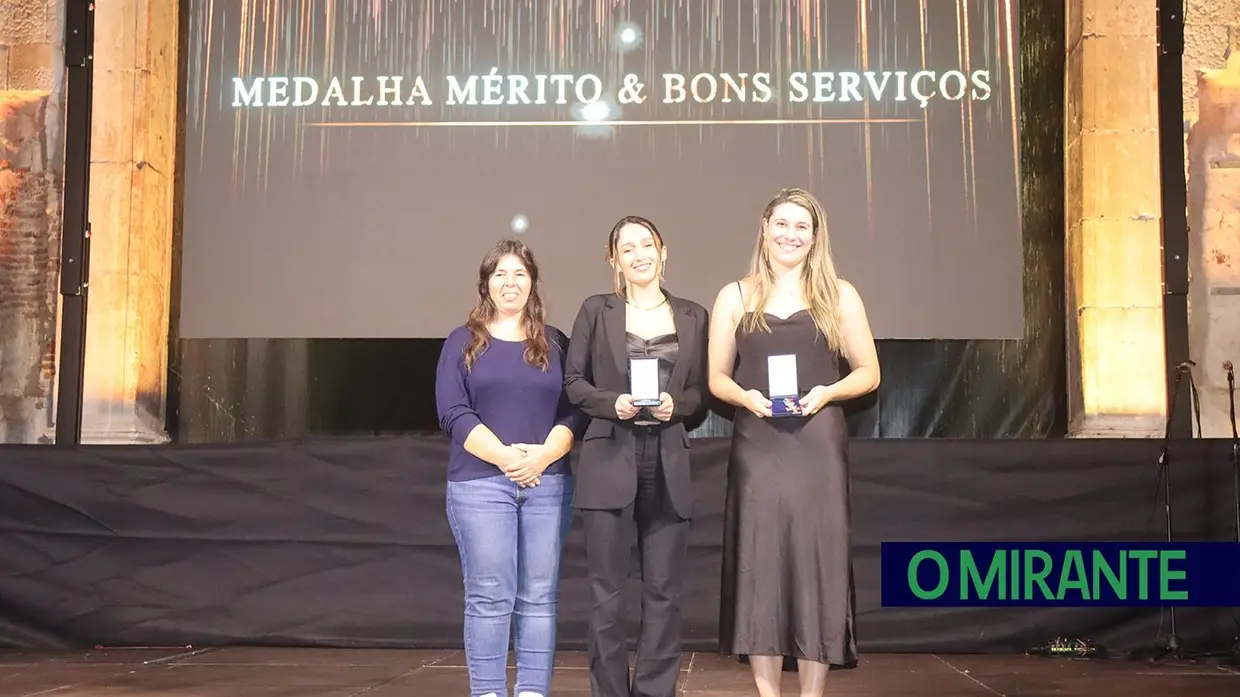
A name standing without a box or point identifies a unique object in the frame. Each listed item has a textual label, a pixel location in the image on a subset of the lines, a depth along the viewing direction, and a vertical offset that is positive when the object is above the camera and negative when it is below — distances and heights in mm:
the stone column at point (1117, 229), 6246 +965
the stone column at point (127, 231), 6625 +1009
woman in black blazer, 3318 -170
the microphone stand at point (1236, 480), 5008 -319
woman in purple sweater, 3227 -168
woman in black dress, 3045 -148
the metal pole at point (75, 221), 6340 +1029
